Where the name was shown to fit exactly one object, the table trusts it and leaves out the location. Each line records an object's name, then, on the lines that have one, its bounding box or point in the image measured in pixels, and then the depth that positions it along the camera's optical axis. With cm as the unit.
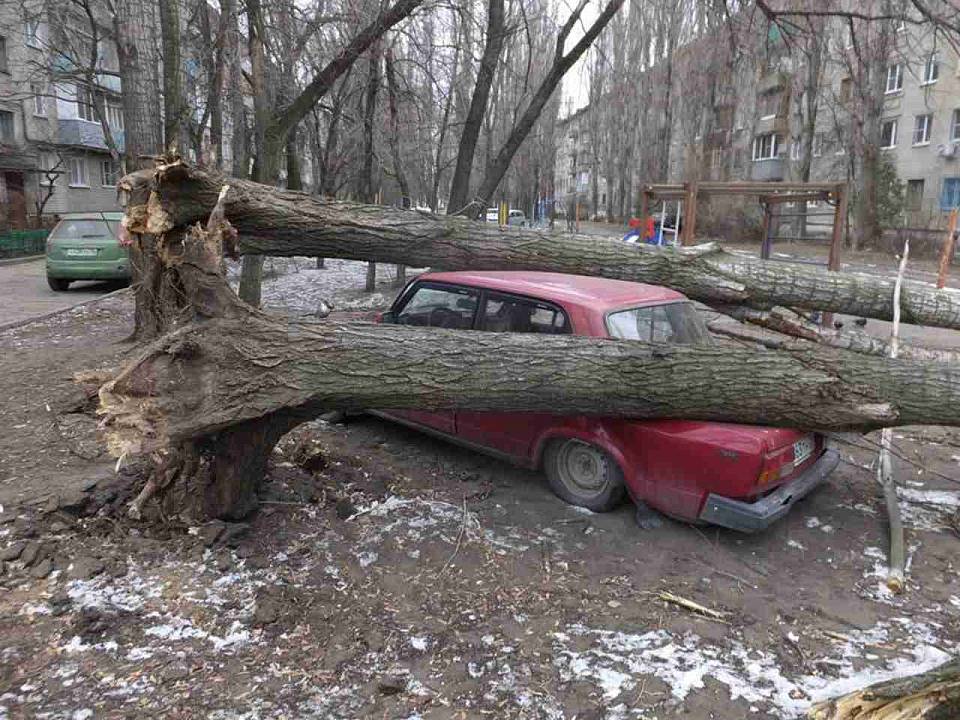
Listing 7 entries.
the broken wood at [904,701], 252
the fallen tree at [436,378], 343
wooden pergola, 1125
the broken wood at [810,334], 544
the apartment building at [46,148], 2425
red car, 378
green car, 1326
